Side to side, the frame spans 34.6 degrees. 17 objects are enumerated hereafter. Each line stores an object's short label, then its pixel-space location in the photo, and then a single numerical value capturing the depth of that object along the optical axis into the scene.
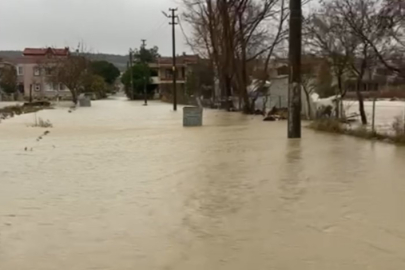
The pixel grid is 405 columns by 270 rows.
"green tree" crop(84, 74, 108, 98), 82.25
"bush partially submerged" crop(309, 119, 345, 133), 23.36
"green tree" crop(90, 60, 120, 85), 110.56
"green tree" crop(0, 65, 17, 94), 90.25
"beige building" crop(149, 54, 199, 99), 95.64
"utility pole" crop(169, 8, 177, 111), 53.66
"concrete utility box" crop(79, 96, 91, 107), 63.49
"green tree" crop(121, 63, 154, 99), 94.69
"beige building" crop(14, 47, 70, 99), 93.94
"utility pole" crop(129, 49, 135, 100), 93.48
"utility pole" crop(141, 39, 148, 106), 115.03
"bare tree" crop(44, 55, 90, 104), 69.62
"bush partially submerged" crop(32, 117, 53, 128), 30.83
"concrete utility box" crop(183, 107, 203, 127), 29.58
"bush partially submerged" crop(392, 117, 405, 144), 18.25
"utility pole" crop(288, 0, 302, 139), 20.88
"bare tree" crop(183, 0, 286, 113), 41.41
